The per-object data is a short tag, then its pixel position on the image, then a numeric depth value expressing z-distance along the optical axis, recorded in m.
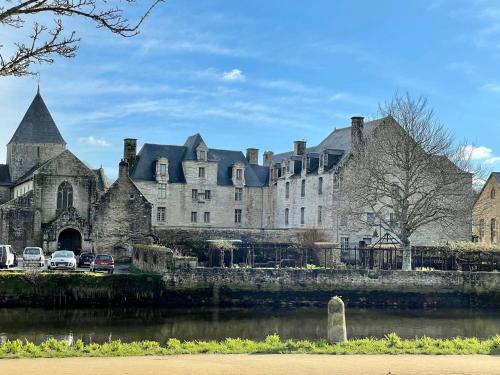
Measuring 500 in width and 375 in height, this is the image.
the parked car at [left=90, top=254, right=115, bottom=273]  32.16
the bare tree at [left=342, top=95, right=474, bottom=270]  35.19
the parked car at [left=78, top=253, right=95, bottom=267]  35.95
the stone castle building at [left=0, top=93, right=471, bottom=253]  41.66
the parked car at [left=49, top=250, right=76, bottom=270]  31.40
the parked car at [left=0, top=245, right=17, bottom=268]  30.92
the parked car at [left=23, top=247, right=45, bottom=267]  33.44
